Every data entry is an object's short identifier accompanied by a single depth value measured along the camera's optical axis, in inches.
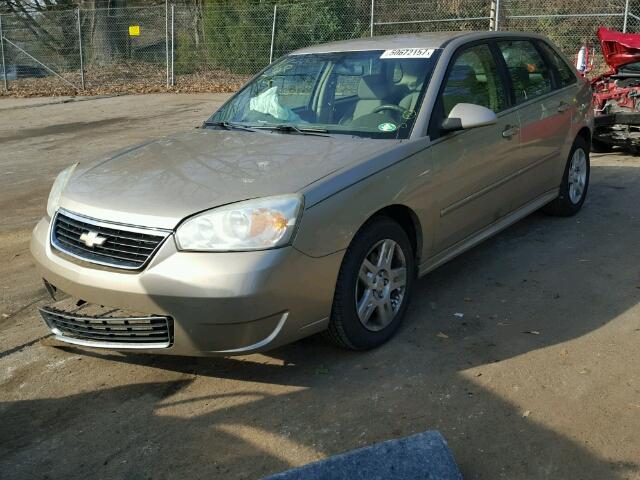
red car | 333.1
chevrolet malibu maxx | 124.1
